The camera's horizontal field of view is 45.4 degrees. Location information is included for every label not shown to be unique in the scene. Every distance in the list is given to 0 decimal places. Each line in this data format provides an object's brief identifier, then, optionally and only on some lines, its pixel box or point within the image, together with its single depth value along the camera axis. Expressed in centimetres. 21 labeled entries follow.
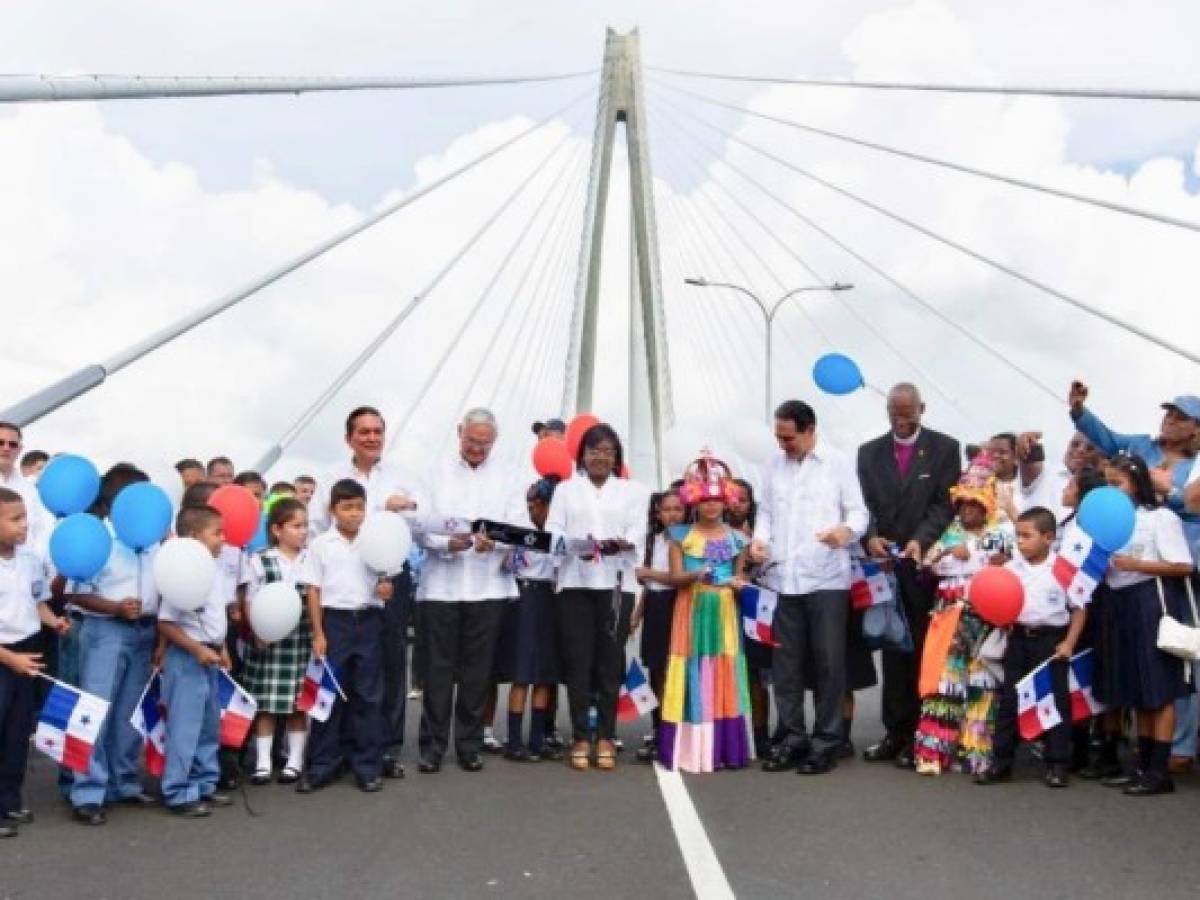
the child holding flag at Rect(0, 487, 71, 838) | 575
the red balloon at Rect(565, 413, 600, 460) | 898
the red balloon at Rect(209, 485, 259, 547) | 671
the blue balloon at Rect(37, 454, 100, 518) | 680
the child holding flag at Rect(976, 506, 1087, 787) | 684
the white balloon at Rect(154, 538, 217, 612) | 602
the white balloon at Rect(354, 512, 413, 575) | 668
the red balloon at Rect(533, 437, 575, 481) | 843
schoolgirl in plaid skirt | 688
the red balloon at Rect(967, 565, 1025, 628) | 684
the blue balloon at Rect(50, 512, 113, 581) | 595
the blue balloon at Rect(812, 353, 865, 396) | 841
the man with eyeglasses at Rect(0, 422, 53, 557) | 751
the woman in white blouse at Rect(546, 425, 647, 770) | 733
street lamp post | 2931
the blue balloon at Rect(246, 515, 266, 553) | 748
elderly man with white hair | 724
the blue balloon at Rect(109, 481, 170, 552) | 620
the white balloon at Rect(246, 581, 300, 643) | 653
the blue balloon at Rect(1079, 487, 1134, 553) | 648
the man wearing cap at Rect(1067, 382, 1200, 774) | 701
